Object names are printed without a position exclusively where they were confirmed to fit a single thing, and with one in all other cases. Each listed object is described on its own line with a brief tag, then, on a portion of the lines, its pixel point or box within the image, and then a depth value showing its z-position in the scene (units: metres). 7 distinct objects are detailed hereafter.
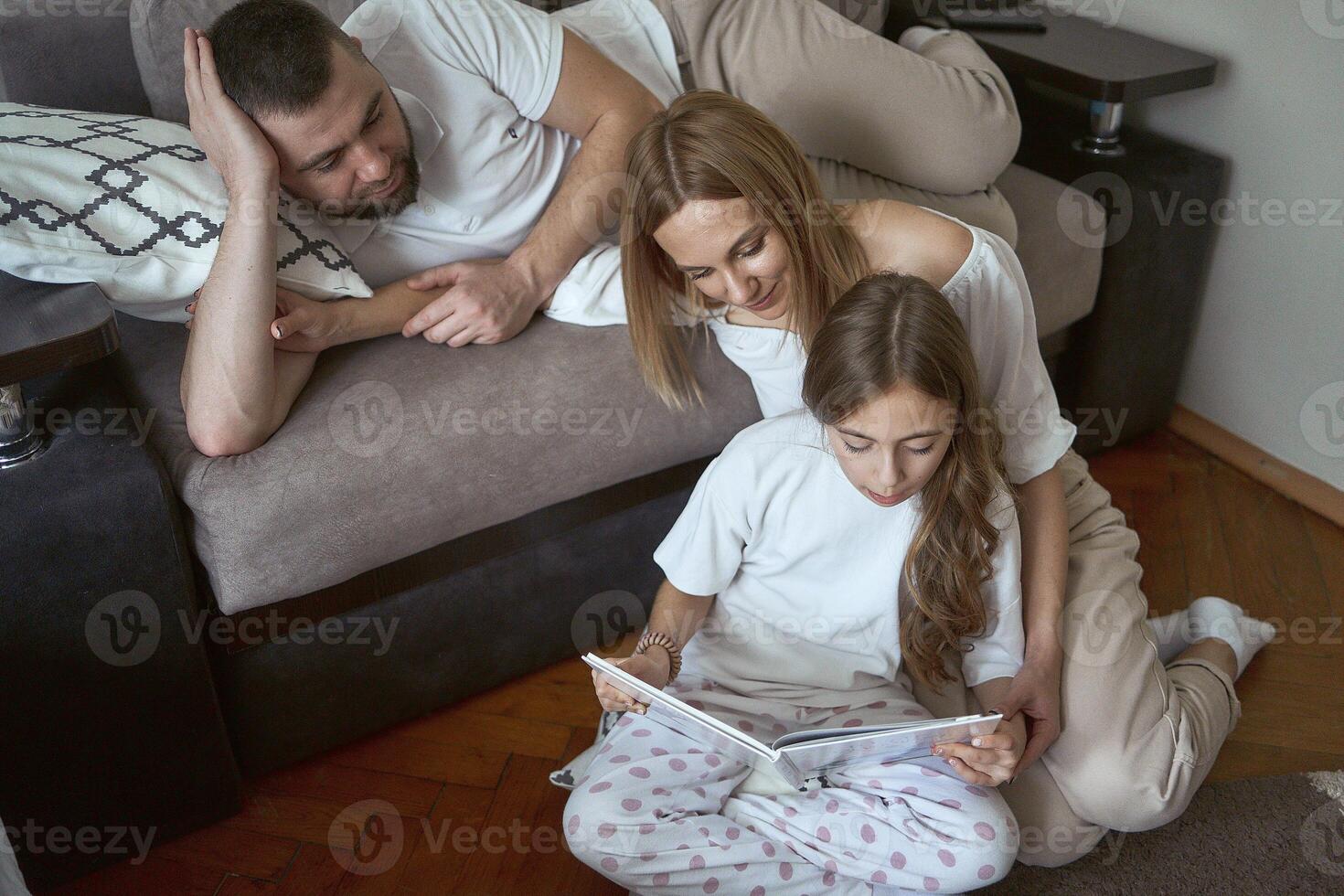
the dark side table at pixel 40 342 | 1.14
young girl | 1.18
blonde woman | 1.28
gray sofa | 1.32
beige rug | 1.34
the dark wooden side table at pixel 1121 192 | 1.86
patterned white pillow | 1.28
